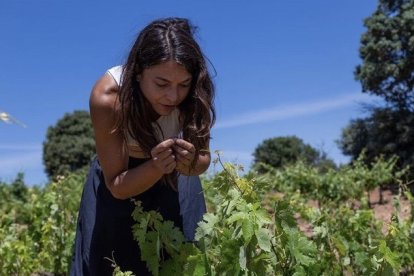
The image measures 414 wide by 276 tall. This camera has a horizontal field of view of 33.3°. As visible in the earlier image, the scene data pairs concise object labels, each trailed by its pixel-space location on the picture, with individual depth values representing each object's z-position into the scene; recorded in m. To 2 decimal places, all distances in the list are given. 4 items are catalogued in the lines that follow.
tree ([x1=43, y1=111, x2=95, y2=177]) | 28.22
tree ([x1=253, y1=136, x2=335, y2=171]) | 32.38
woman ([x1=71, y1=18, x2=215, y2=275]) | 1.98
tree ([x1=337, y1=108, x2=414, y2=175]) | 18.80
